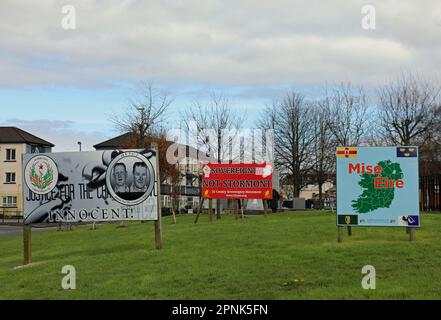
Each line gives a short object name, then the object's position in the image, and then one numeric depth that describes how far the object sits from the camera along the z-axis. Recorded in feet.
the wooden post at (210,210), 86.38
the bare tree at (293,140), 168.76
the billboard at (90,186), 47.73
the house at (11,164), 244.83
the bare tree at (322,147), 146.61
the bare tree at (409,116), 124.67
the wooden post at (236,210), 93.03
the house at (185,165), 117.30
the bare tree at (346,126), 130.31
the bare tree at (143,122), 120.16
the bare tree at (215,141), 137.71
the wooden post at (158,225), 45.88
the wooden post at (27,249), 47.21
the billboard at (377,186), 44.73
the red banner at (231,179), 85.46
